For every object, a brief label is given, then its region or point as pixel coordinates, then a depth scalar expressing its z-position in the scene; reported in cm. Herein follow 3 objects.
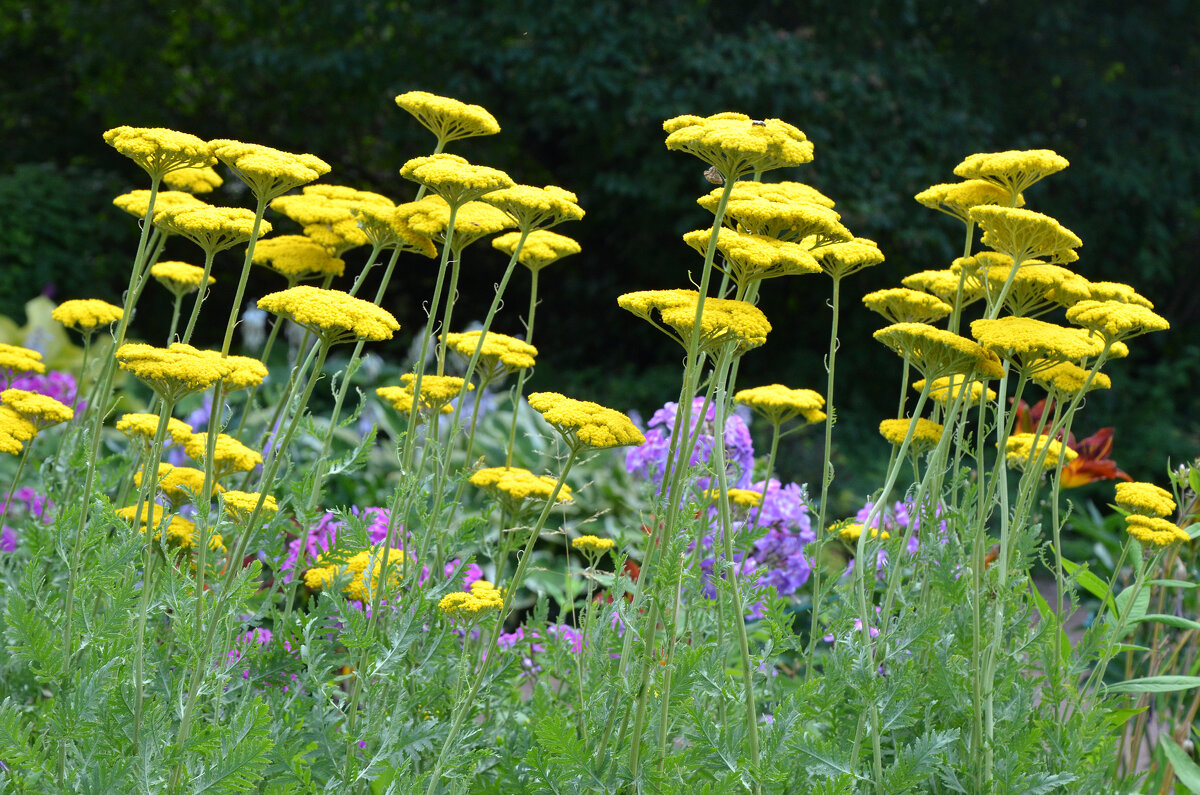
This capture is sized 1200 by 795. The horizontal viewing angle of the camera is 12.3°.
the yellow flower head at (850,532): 420
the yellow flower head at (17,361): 417
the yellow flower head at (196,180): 419
